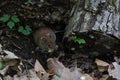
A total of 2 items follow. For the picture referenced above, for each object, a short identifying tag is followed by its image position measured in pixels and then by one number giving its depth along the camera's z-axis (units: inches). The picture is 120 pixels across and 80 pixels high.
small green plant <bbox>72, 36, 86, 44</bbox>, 103.3
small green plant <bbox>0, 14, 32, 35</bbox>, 112.7
